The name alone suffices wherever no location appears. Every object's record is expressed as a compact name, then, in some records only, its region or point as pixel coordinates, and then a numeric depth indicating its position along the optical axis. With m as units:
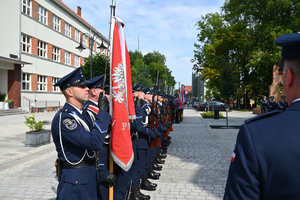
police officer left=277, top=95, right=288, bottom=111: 16.33
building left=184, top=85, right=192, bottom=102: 152.25
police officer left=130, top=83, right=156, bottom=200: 4.79
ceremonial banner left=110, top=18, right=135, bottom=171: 3.22
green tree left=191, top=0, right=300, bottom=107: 29.06
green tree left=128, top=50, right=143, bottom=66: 60.80
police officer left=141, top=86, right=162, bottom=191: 5.42
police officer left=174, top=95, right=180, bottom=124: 18.31
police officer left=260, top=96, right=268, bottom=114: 23.10
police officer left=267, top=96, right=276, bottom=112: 21.48
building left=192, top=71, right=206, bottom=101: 102.88
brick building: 24.30
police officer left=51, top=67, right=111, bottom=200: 2.60
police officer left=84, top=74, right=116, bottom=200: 3.09
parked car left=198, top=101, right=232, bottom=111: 36.50
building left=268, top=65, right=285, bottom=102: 23.36
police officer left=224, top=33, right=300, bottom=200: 1.19
